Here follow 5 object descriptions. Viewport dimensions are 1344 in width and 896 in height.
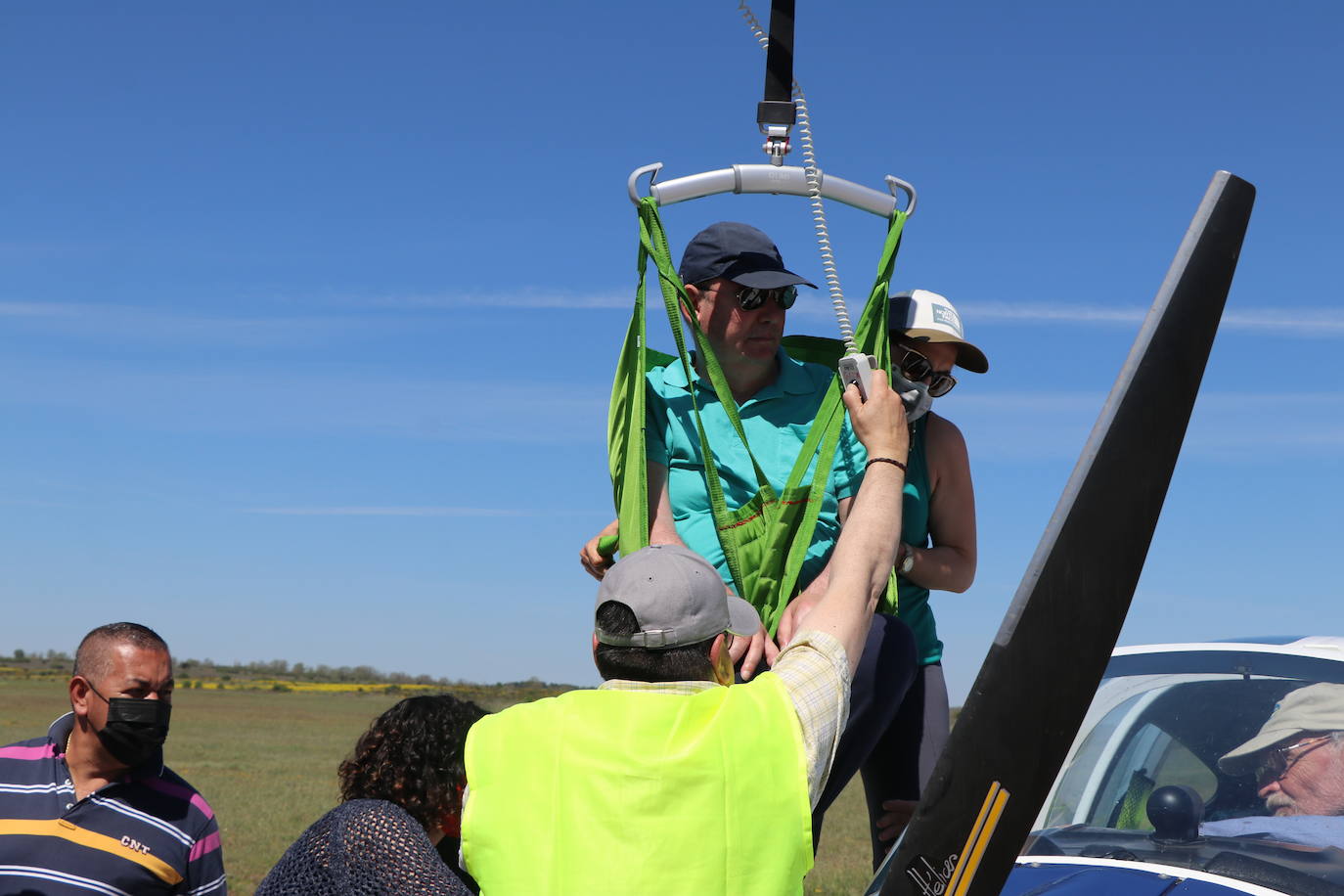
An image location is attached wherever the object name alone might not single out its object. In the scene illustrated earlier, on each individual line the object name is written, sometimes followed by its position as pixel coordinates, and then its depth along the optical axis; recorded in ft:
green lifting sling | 11.35
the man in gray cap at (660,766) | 7.64
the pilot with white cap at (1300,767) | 10.86
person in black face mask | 14.21
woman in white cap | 12.20
